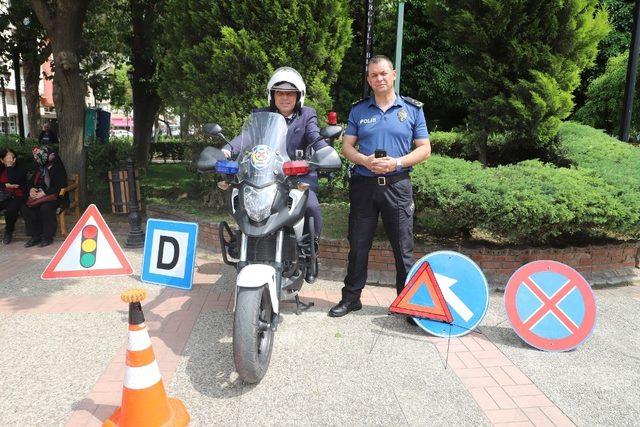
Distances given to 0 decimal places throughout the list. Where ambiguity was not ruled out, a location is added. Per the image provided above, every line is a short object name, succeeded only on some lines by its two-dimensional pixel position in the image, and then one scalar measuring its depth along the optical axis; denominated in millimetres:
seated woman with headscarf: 6648
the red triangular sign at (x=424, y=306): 3693
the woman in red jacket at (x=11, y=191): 6773
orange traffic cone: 2490
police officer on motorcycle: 3680
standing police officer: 3760
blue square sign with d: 4516
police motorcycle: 2863
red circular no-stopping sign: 3529
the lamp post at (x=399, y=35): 6367
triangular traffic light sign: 4641
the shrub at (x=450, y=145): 7341
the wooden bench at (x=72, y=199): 7042
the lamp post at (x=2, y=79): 16112
